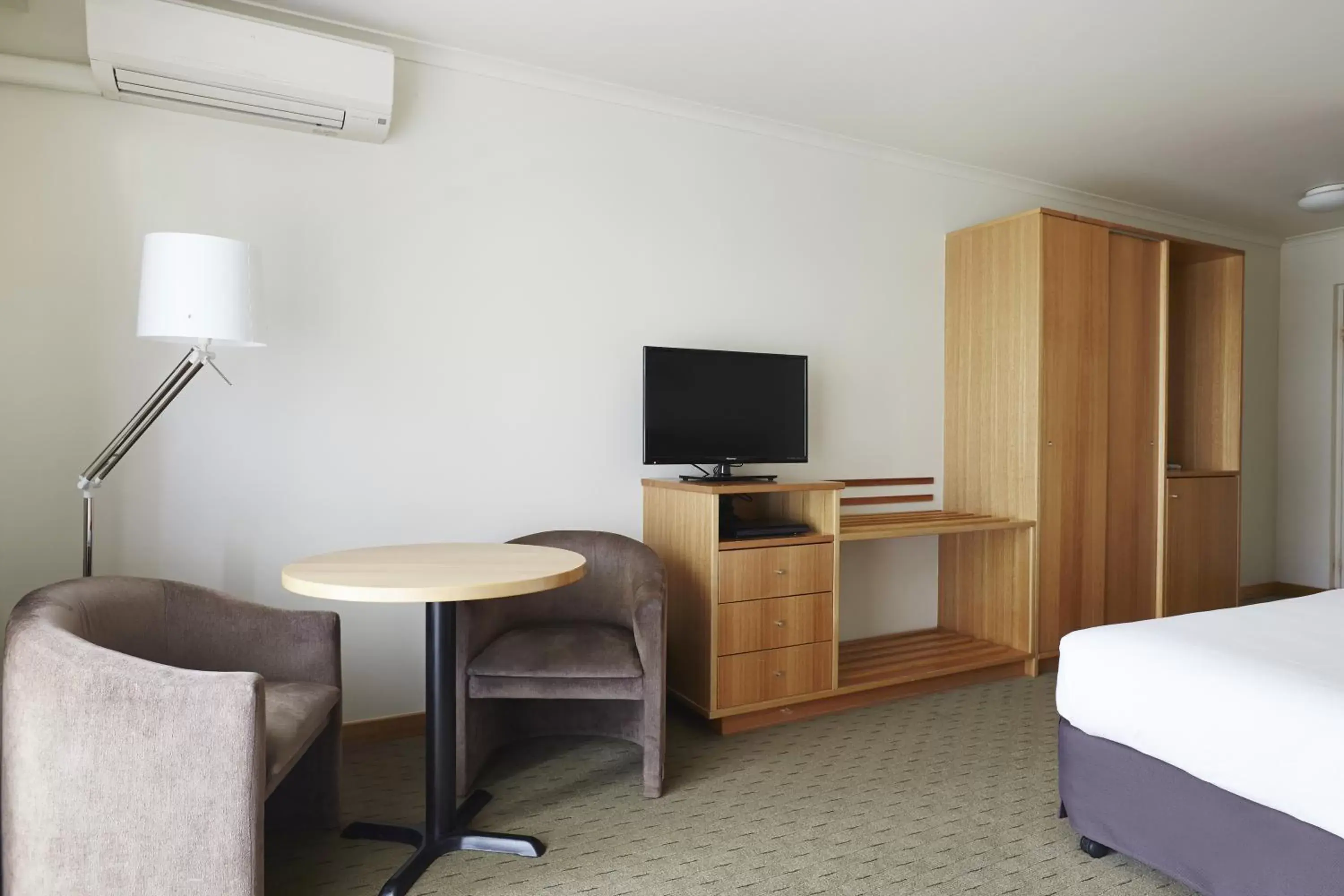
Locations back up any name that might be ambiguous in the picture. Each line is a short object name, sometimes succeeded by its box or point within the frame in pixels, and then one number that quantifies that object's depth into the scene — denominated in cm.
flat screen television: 339
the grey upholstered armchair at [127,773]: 164
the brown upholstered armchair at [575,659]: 256
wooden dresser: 313
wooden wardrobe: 402
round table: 204
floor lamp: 221
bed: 172
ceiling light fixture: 470
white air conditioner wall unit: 255
